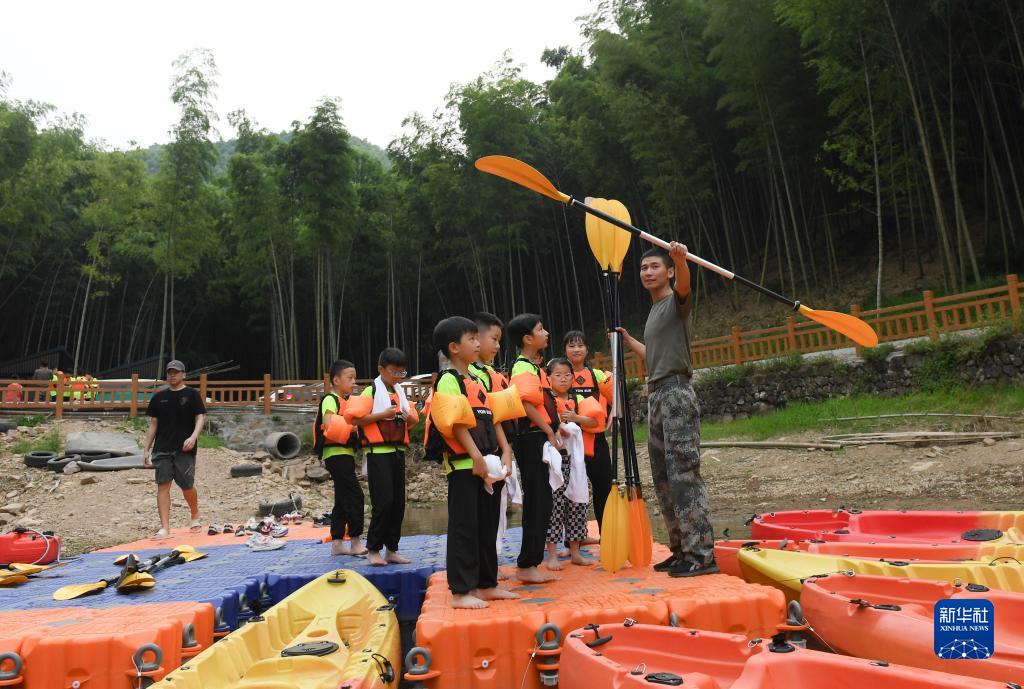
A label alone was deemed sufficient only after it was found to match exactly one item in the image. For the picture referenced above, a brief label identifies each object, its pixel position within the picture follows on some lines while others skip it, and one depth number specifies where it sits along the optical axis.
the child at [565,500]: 3.88
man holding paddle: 3.23
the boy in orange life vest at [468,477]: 2.85
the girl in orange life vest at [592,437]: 4.24
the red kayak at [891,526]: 3.85
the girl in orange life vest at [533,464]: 3.33
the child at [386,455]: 4.02
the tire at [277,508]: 8.12
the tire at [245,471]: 11.57
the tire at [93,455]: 11.14
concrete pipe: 13.80
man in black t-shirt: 5.61
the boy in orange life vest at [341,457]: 4.48
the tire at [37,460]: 10.73
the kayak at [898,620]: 2.13
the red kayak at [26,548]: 4.86
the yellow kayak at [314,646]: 2.17
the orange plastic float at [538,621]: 2.45
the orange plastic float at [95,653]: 2.37
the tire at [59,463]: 10.69
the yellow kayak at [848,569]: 2.88
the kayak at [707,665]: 1.75
